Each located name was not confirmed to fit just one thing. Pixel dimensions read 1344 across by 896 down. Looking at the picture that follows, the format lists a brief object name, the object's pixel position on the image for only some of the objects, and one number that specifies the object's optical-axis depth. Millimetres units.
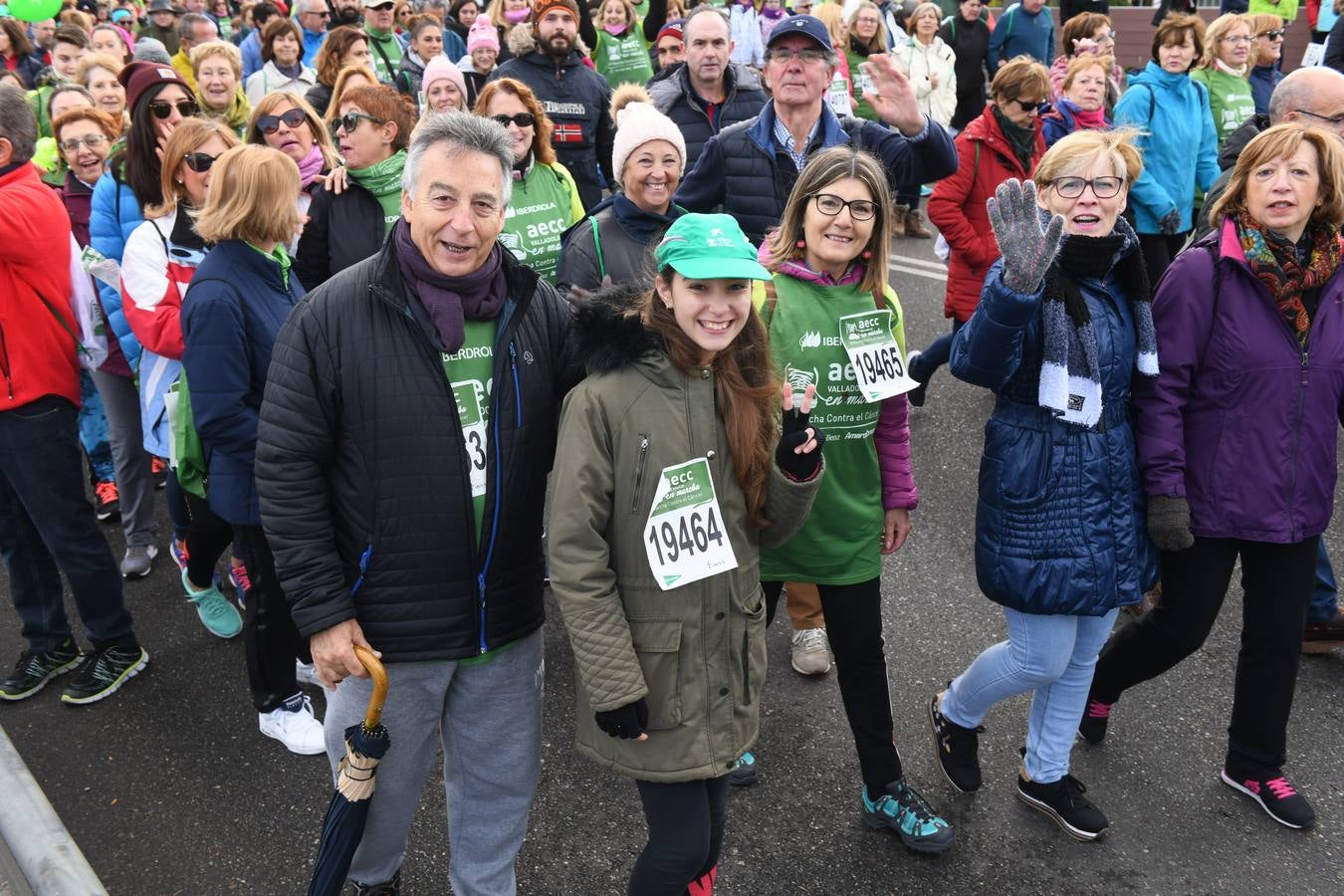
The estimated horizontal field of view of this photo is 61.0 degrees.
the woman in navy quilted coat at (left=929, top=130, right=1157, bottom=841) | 3209
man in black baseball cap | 4492
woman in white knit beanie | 4152
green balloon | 10039
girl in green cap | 2605
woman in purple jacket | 3402
